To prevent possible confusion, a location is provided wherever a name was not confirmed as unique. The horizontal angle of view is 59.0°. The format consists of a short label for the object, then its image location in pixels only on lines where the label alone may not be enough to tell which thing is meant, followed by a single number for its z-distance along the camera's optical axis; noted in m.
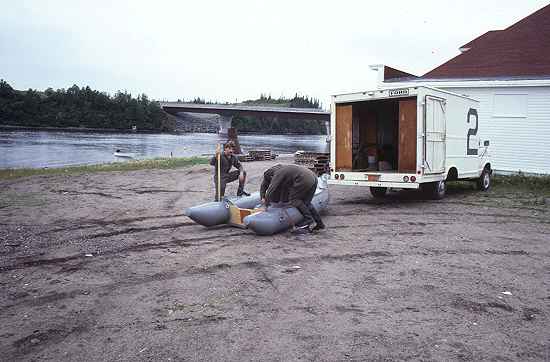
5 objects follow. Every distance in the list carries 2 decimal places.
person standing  11.59
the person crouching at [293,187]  8.81
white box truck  11.98
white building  18.41
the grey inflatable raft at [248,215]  8.84
